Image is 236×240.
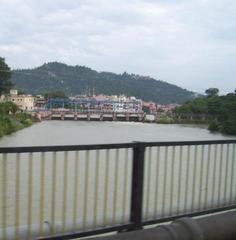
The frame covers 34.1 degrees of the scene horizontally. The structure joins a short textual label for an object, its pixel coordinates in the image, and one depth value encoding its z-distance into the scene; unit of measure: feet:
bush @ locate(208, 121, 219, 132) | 182.08
